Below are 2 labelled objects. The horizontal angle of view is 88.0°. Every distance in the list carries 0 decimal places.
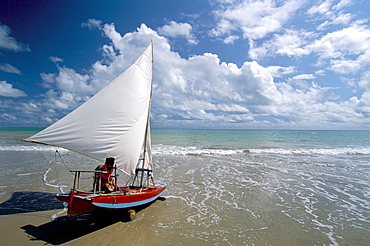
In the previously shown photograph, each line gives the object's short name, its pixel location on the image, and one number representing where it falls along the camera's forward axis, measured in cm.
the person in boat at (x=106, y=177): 633
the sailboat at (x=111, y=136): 573
